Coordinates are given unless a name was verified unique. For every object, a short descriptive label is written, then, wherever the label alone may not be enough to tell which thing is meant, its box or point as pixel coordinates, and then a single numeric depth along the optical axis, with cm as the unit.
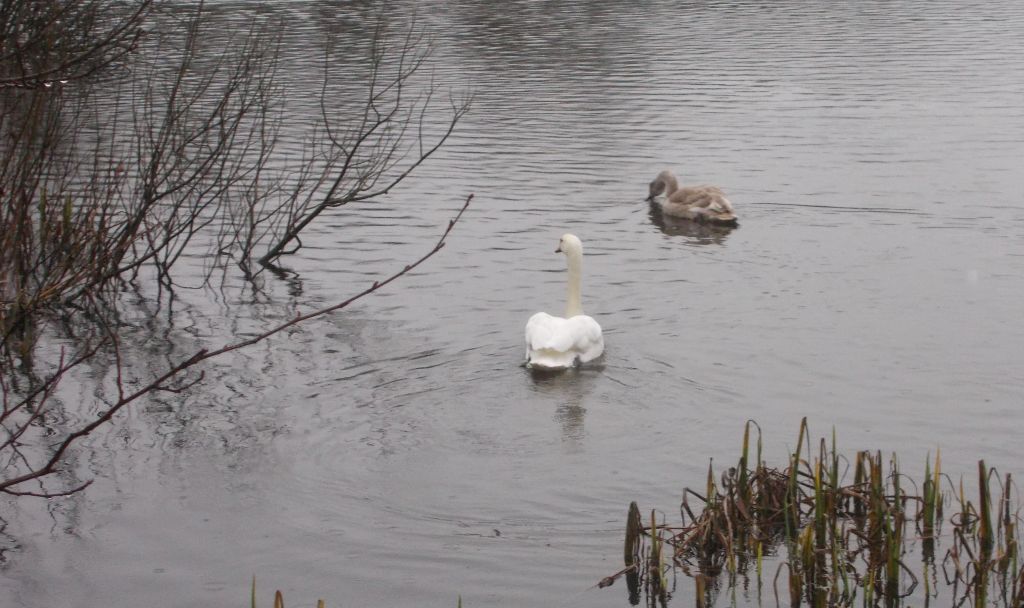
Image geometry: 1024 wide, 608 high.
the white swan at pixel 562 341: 1149
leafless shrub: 891
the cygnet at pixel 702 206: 1719
